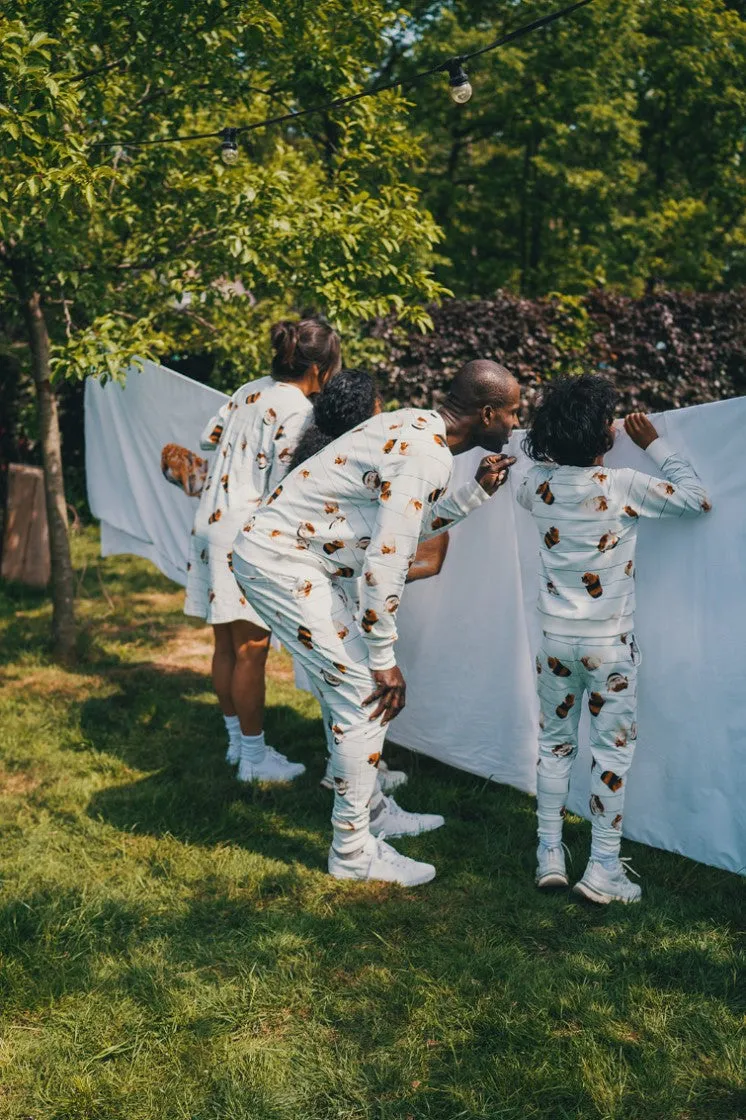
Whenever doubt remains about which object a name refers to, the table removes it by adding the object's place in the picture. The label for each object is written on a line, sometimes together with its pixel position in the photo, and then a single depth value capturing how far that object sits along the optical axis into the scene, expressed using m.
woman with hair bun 4.07
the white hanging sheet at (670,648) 3.18
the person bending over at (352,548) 3.21
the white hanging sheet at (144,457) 5.62
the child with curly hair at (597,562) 3.13
